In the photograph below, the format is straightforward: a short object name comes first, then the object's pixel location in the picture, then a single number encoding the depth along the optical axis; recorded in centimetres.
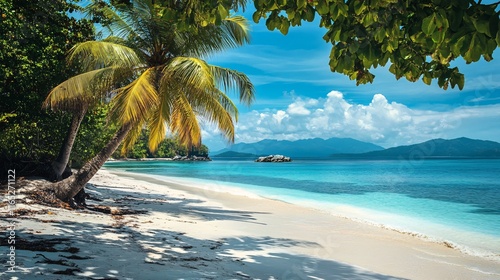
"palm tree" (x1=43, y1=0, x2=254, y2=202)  861
